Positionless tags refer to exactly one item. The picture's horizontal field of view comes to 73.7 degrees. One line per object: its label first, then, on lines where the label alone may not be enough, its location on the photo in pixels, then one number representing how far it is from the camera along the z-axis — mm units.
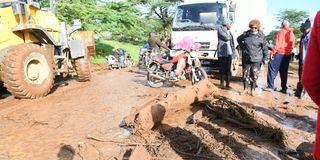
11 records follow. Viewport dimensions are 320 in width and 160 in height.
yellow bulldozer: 4375
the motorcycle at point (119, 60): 10186
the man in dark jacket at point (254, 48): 4904
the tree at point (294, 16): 19703
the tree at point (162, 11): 20445
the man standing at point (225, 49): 5678
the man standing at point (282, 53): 5327
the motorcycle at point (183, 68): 5518
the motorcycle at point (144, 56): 9579
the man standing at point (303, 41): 4819
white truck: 6879
